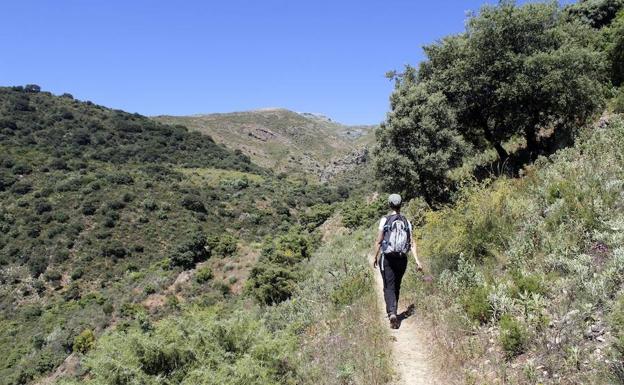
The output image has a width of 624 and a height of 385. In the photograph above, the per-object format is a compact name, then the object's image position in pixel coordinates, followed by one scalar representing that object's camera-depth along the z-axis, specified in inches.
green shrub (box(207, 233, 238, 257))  1719.4
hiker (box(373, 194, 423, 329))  263.0
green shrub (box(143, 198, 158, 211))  2310.5
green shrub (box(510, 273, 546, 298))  209.5
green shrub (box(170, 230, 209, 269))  1692.9
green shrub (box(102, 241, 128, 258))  1946.4
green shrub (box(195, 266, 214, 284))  1542.8
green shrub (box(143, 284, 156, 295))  1515.7
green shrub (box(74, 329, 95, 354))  1266.0
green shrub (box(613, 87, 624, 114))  592.9
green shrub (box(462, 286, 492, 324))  218.7
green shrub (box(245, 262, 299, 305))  887.1
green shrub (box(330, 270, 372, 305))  327.0
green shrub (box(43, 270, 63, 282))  1760.6
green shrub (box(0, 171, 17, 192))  2285.9
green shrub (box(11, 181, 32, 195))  2268.8
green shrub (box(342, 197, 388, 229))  1366.8
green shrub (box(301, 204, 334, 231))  2063.7
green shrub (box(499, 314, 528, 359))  185.3
